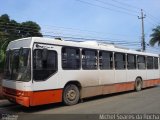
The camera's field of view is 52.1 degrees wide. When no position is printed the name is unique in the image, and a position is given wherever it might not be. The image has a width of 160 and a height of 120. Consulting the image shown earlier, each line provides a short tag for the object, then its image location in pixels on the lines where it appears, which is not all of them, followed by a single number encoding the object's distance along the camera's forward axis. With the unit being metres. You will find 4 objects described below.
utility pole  23.54
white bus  6.22
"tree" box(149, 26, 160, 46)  26.83
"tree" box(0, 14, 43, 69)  18.36
